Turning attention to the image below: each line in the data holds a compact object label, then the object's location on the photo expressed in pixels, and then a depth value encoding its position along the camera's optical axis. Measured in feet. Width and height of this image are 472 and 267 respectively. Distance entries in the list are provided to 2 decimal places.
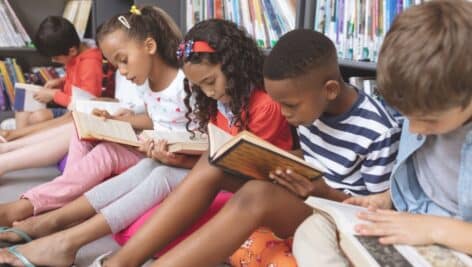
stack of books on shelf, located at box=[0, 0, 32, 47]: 7.86
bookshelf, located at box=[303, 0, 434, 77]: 3.73
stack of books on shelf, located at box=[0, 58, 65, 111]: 8.05
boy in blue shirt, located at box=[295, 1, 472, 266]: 2.23
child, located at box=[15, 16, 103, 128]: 6.60
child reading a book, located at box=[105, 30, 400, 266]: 2.97
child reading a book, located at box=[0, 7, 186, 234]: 4.33
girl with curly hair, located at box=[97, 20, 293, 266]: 3.02
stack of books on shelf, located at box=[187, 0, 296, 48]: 4.84
